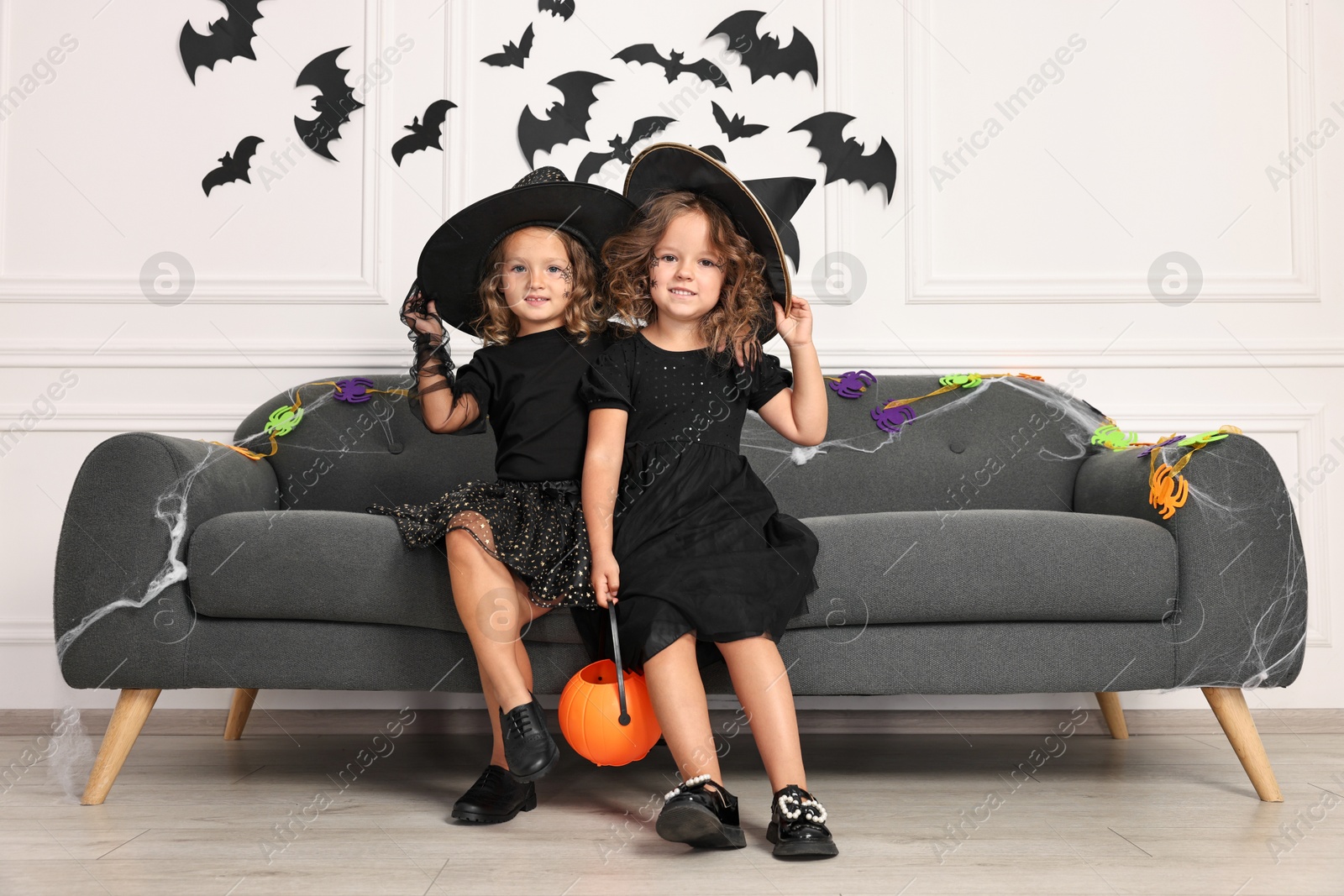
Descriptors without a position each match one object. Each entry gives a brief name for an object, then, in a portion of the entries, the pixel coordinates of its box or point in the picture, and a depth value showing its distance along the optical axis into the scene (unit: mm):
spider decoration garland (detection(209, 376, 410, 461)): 2039
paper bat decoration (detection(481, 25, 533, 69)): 2354
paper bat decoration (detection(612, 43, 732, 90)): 2348
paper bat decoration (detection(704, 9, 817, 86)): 2350
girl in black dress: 1319
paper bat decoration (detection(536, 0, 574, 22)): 2355
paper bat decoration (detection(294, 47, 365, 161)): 2361
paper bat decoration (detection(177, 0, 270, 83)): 2361
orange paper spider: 1557
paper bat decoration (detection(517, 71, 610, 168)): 2344
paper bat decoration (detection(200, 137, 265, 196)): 2352
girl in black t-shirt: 1412
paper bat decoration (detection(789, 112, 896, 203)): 2352
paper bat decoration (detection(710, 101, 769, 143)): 2348
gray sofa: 1505
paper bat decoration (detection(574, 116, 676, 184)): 2336
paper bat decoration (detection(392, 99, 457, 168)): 2359
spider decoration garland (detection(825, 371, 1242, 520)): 1575
